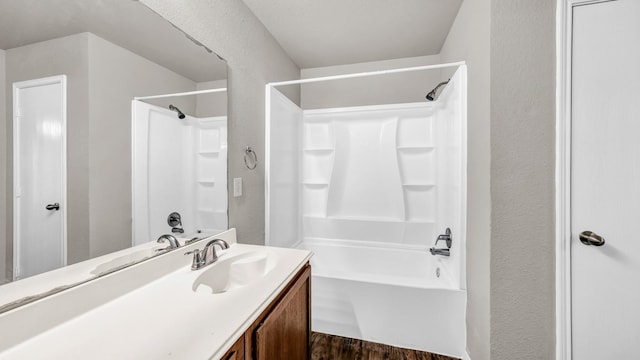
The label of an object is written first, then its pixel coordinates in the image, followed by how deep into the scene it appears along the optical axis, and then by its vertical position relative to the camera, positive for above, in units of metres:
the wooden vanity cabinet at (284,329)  0.71 -0.55
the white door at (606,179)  1.06 +0.00
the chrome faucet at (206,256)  1.04 -0.36
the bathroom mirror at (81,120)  0.63 +0.19
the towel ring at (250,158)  1.63 +0.14
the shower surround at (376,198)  1.60 -0.21
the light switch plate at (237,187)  1.50 -0.06
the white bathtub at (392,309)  1.54 -0.92
